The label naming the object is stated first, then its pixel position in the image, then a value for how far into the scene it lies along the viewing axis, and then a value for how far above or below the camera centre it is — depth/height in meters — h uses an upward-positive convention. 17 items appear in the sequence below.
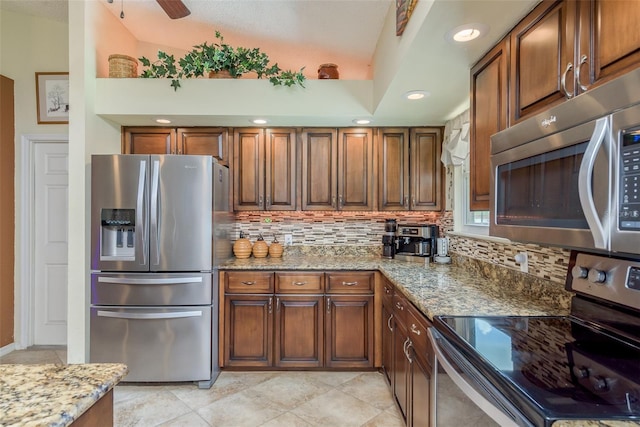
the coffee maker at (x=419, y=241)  2.83 -0.26
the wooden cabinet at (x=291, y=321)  2.70 -0.91
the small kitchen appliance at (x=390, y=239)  3.10 -0.26
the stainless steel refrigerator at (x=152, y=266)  2.47 -0.42
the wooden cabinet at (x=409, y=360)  1.50 -0.81
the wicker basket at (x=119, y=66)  2.74 +1.22
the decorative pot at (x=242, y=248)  3.11 -0.36
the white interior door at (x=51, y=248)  3.24 -0.38
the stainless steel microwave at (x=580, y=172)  0.82 +0.12
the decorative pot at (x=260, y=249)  3.16 -0.37
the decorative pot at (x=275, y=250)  3.19 -0.38
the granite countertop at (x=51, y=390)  0.61 -0.39
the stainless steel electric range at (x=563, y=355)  0.71 -0.42
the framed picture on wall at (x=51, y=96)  3.17 +1.12
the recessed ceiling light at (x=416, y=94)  2.23 +0.82
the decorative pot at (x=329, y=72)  2.87 +1.24
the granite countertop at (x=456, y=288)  1.46 -0.44
